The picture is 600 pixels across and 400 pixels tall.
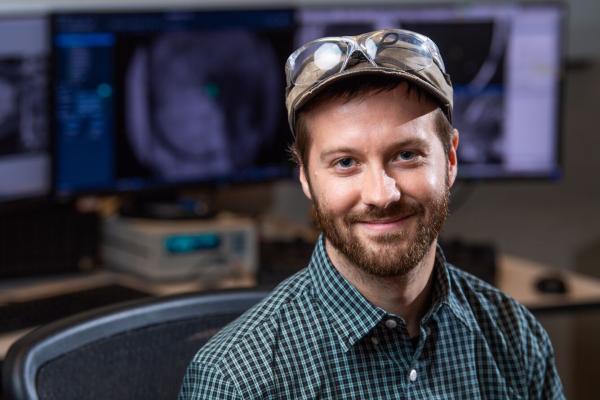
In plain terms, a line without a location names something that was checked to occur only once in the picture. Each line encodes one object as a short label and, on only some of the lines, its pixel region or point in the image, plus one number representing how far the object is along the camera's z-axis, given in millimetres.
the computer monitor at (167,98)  2594
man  1228
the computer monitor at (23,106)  2510
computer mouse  2525
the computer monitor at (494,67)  2766
